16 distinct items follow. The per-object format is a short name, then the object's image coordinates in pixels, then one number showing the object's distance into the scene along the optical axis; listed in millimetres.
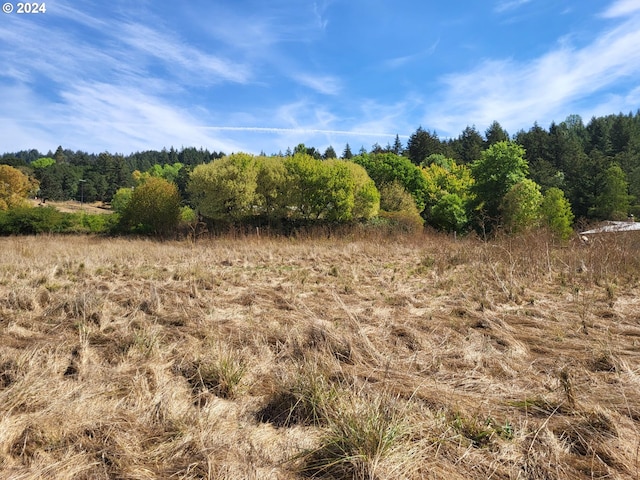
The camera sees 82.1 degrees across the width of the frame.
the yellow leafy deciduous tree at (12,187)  43906
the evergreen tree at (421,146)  61406
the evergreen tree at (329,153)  82675
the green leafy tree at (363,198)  25922
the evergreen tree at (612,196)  39000
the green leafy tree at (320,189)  24250
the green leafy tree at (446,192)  28141
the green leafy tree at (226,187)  23828
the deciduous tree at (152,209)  25062
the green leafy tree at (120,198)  57331
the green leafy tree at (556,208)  28469
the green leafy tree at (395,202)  27469
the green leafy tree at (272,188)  24812
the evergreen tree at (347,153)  83719
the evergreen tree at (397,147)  74838
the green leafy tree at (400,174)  38812
